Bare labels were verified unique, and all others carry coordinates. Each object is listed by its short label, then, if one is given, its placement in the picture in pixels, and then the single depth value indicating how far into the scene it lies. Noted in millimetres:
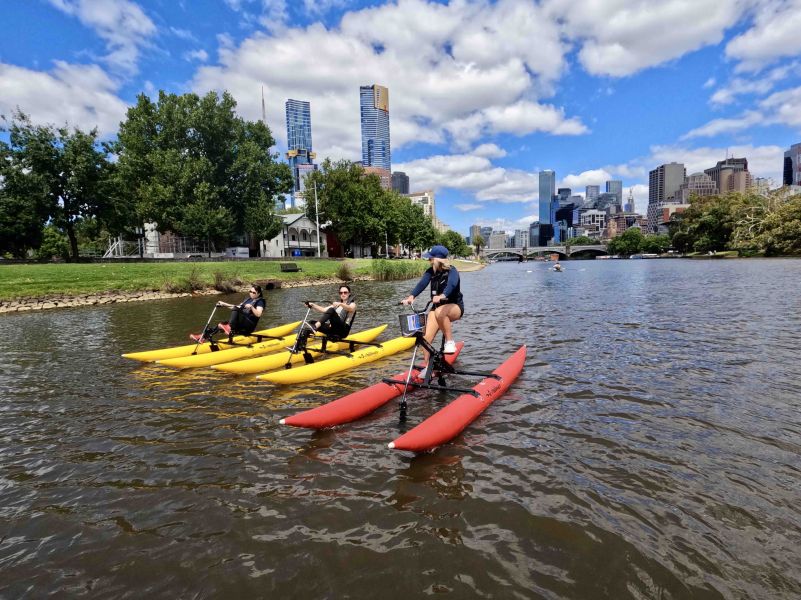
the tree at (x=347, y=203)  74312
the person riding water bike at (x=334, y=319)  10906
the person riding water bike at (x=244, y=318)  12125
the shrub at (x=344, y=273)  48256
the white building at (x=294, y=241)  77625
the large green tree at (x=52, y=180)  43469
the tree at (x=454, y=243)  147500
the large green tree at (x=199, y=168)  52438
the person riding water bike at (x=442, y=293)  8281
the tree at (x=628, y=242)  168375
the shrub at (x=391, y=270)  51031
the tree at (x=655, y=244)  155000
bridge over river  185312
